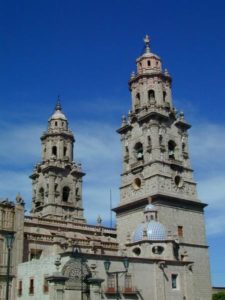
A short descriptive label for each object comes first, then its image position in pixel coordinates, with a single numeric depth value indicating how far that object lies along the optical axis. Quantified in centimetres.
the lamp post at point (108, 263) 4269
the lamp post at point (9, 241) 3466
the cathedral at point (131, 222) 4897
